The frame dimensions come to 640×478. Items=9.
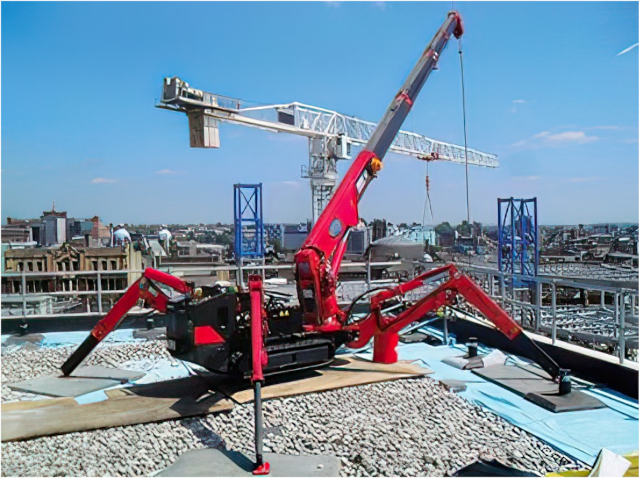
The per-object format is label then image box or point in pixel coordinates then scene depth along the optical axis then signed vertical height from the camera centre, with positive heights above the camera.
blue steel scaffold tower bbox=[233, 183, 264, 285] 21.44 +0.33
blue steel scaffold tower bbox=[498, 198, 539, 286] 24.16 -0.38
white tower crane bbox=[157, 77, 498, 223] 23.36 +6.33
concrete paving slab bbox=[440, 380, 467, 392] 7.03 -1.99
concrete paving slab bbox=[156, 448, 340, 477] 4.67 -2.00
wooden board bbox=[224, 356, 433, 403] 6.73 -1.92
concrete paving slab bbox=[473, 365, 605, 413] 6.29 -2.00
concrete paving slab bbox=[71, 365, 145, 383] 7.69 -1.90
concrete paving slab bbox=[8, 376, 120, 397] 7.01 -1.91
